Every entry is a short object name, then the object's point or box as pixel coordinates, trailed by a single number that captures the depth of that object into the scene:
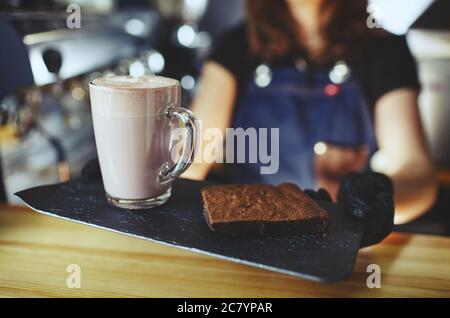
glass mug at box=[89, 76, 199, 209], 0.66
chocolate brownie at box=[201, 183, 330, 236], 0.63
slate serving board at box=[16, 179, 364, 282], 0.56
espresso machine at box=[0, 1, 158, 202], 0.99
